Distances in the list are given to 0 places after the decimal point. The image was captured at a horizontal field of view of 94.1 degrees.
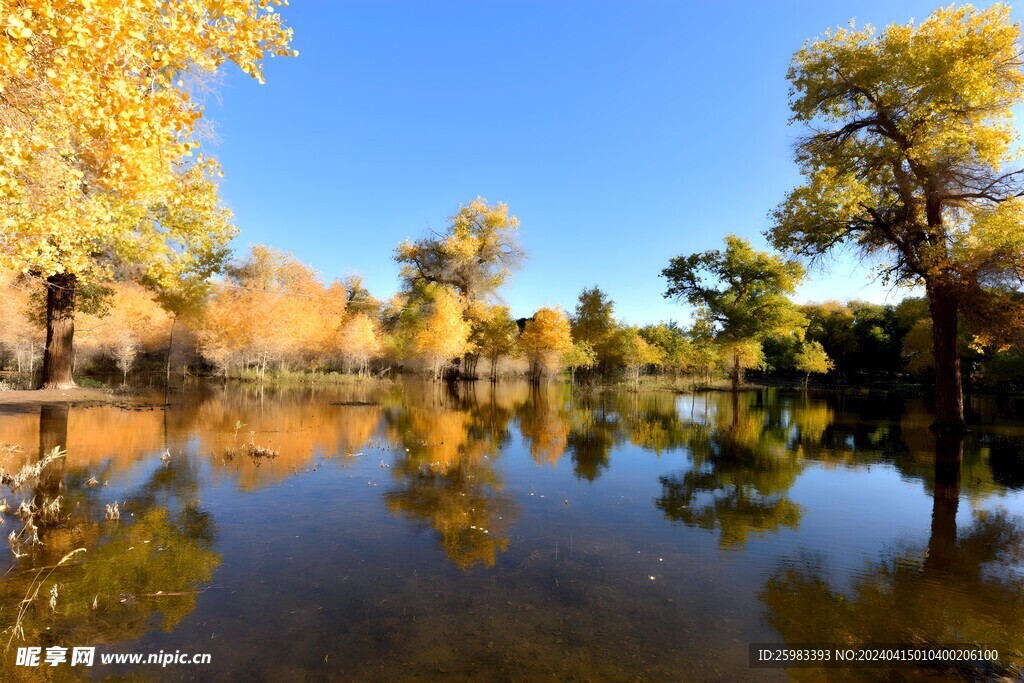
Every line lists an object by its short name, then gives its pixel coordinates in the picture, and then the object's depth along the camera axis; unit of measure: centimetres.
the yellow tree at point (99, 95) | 491
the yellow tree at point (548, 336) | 4691
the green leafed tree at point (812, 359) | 5391
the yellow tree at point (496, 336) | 4934
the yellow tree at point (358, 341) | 4759
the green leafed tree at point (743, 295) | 4297
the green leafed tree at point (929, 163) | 1458
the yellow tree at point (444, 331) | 4002
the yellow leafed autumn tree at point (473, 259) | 4428
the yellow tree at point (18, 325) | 3144
